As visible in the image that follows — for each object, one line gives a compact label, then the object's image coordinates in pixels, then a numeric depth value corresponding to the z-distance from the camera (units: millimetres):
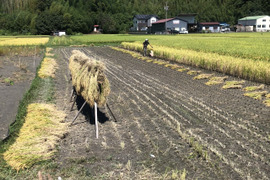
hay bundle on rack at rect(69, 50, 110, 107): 6121
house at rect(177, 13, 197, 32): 84181
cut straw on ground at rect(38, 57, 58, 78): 13797
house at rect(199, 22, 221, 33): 88188
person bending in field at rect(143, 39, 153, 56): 21791
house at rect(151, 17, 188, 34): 77644
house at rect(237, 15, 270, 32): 83525
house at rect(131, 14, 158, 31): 92562
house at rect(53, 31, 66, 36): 74812
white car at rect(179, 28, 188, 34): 76894
